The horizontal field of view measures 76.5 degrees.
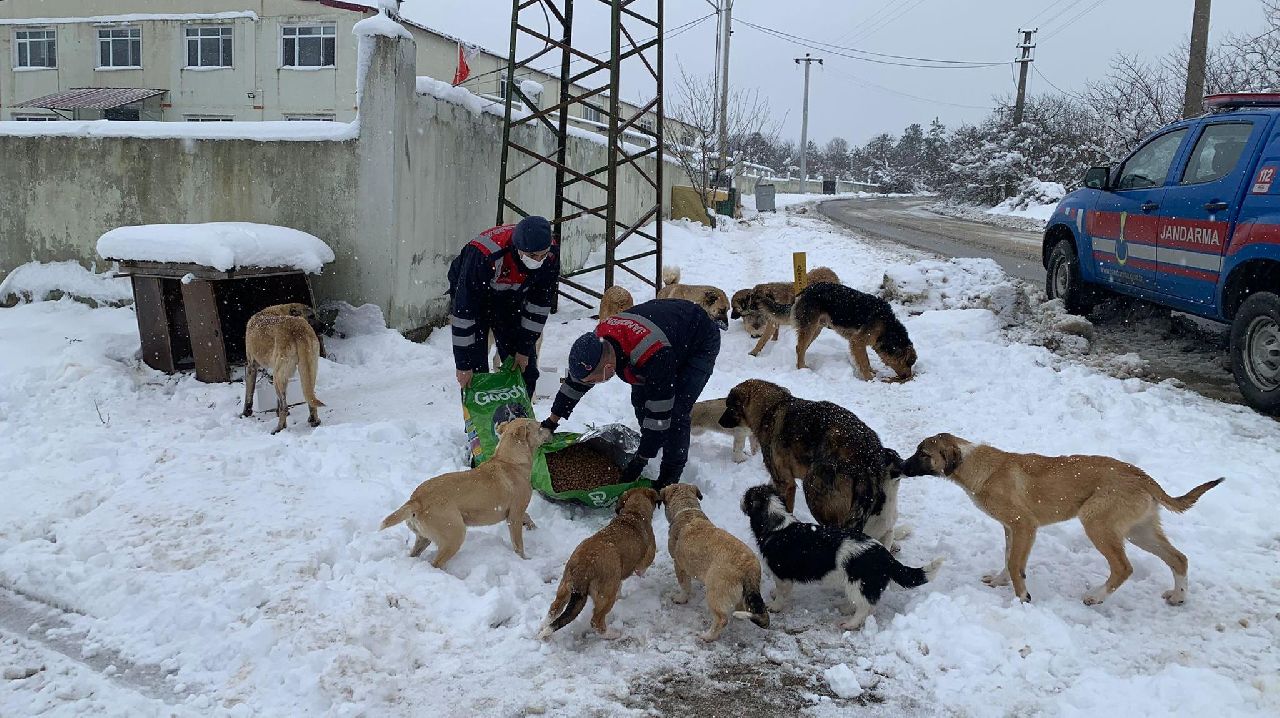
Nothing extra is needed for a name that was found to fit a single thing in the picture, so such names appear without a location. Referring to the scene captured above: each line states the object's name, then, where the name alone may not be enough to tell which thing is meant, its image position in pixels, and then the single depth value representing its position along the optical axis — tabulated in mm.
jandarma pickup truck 6602
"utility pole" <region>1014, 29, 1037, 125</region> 40969
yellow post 10578
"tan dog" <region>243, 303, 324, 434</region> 6762
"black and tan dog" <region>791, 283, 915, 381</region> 8477
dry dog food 5770
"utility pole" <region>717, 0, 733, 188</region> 33531
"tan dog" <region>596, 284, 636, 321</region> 9898
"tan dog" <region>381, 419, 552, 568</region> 4477
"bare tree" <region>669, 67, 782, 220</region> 32094
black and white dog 4031
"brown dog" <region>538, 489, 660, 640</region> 3861
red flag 14823
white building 29750
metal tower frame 10680
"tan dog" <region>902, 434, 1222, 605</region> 4121
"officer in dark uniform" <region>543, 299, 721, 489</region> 5086
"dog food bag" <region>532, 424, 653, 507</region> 5457
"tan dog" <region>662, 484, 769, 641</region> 3941
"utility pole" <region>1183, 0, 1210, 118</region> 17922
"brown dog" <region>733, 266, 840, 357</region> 9906
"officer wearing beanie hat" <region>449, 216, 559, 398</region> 6301
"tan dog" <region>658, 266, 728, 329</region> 10469
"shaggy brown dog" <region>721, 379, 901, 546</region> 4797
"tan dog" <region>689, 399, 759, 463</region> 6538
